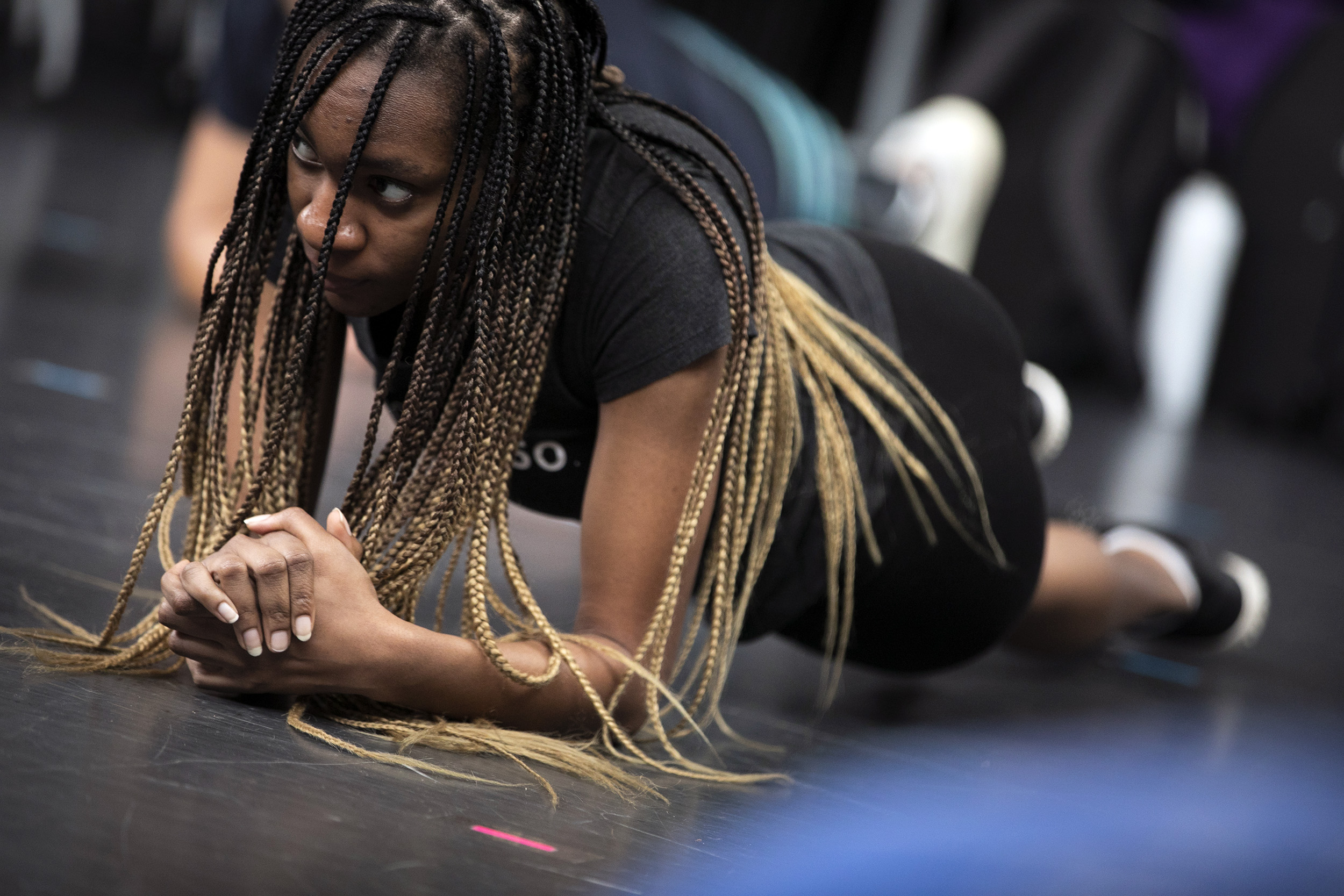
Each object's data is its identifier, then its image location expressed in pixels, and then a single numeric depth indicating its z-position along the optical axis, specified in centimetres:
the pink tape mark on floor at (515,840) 346
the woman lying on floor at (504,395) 352
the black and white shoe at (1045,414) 423
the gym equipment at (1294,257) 1087
